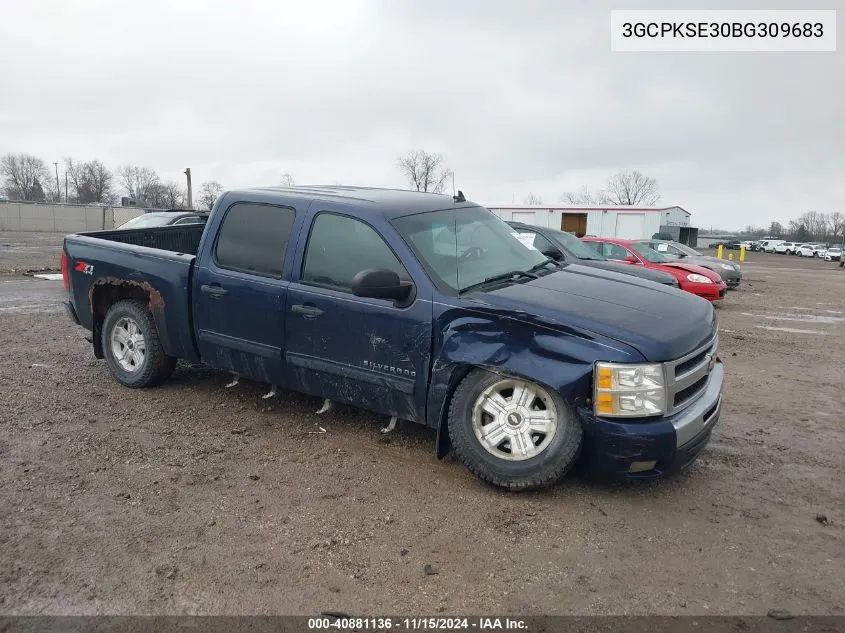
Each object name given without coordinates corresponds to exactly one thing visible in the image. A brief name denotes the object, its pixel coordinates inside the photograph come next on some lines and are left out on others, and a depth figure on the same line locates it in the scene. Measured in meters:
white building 34.75
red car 12.84
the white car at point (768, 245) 70.78
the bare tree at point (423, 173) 72.31
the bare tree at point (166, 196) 89.38
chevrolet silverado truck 3.48
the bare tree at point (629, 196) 106.44
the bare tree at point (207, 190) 70.03
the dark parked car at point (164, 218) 13.91
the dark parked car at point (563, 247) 8.30
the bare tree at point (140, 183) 106.79
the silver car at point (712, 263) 16.06
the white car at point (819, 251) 57.65
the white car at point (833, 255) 52.05
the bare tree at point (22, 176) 103.56
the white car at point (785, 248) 66.59
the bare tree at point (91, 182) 104.75
